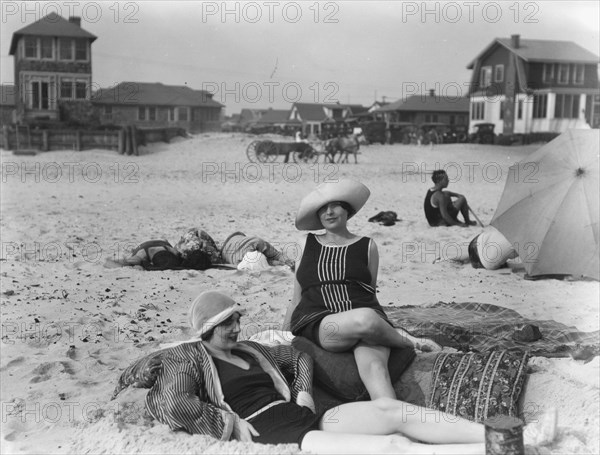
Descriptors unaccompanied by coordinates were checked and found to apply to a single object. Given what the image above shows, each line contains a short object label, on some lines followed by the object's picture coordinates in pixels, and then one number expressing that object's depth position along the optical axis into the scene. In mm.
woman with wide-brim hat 3840
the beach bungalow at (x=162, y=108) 25906
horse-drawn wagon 16688
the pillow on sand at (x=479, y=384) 3844
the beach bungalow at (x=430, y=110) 34406
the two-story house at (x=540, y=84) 26188
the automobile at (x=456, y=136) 26031
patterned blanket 4727
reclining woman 3275
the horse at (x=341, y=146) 17094
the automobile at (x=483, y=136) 25172
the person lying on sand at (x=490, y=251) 7594
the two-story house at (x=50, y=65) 20172
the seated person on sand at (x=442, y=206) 9695
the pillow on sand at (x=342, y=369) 3916
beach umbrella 6137
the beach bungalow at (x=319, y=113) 34741
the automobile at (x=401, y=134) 28016
